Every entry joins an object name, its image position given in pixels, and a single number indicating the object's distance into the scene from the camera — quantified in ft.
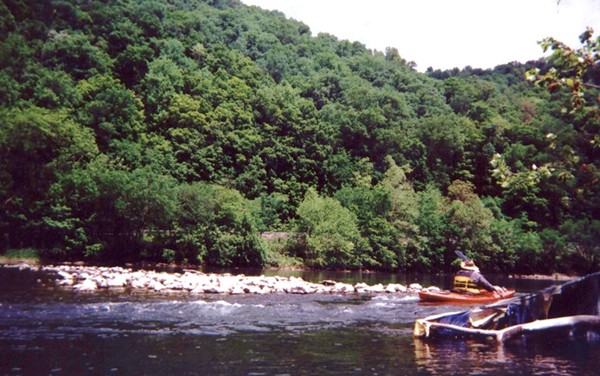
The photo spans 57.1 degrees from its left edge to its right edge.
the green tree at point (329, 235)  176.65
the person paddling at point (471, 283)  93.91
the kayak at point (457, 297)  89.25
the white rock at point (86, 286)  86.76
